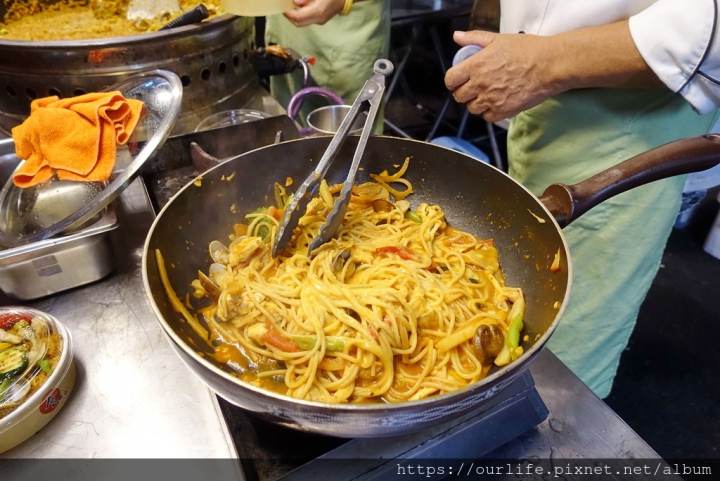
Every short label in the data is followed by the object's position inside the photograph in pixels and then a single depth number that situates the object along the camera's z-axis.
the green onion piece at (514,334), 0.47
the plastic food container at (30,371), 0.42
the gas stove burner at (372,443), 0.42
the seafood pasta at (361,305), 0.46
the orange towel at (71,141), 0.55
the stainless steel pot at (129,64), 0.64
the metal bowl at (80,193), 0.51
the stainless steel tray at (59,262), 0.50
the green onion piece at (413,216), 0.61
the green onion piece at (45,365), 0.45
